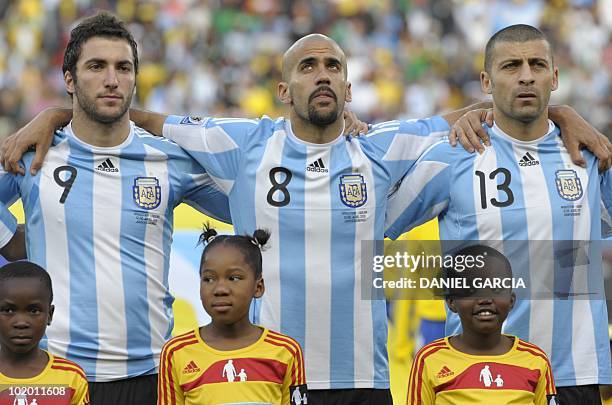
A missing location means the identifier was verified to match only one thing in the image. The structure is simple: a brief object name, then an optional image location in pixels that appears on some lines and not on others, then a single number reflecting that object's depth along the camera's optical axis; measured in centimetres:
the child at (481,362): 988
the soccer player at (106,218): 1080
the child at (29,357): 956
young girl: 964
